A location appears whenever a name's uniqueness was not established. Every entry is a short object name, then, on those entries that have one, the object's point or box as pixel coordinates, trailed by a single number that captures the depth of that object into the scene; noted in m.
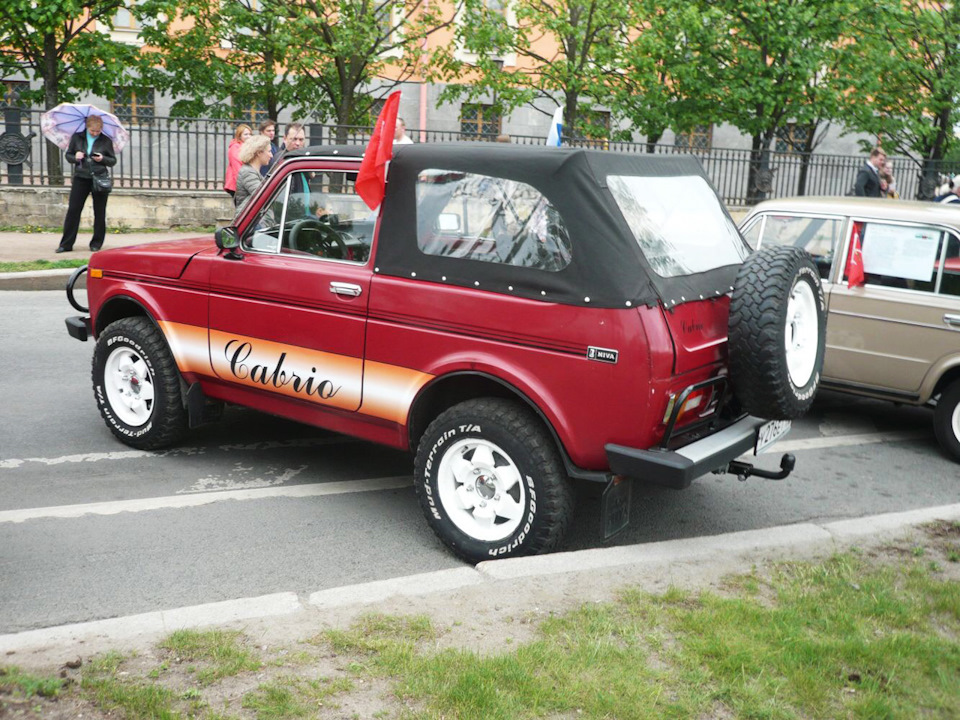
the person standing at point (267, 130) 13.03
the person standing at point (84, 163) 14.16
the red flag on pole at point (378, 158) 4.83
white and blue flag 5.64
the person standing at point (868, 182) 15.59
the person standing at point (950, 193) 13.89
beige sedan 7.11
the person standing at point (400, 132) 8.76
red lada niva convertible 4.44
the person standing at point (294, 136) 12.85
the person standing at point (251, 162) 10.85
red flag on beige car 7.39
